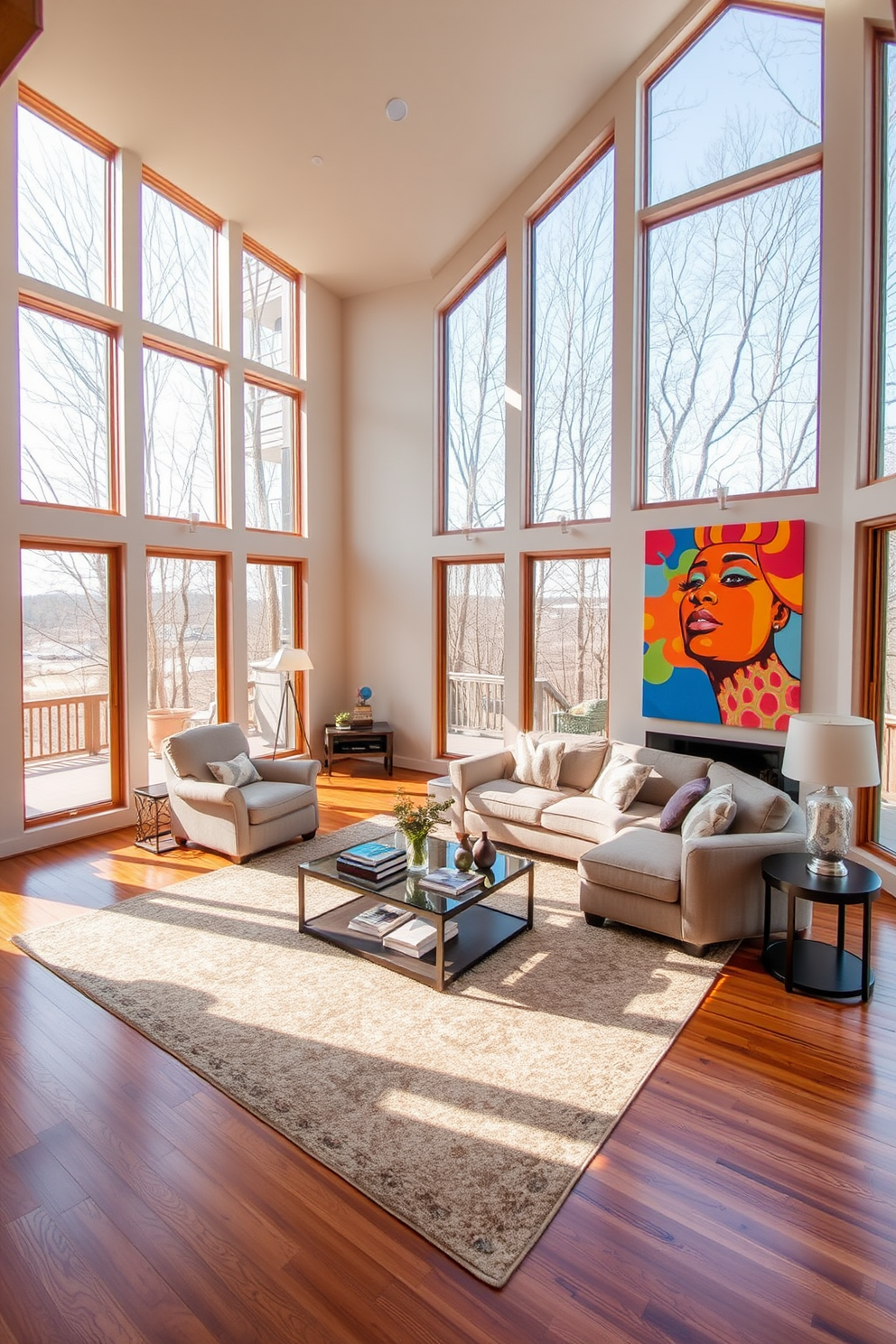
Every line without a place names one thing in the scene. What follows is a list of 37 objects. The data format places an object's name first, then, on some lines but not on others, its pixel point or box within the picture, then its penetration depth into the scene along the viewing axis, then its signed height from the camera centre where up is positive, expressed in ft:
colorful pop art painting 17.53 +0.43
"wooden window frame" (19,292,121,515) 19.77 +6.24
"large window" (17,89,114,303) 17.98 +11.12
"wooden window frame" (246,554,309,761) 26.30 +1.11
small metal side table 18.34 -4.40
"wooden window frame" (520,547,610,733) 22.61 +0.29
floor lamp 22.75 -0.61
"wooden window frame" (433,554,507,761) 25.17 -0.09
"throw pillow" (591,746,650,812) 16.78 -3.26
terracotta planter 21.39 -2.41
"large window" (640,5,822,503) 17.22 +9.43
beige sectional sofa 12.46 -3.98
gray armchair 17.11 -3.74
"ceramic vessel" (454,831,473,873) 12.94 -3.80
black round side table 11.09 -5.00
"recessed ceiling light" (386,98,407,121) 18.81 +13.65
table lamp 11.35 -1.97
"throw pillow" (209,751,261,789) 17.98 -3.19
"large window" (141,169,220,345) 20.90 +11.13
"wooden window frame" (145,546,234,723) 23.39 +0.63
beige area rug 7.83 -5.52
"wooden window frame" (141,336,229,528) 23.09 +6.41
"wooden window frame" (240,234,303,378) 24.88 +12.18
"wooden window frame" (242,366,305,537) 26.03 +6.66
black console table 25.34 -3.48
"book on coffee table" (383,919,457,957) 12.11 -4.92
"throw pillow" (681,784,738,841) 13.08 -3.18
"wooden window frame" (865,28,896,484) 15.40 +8.27
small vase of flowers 12.96 -3.21
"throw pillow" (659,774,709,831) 14.82 -3.28
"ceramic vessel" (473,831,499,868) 13.33 -3.83
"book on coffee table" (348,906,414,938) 12.66 -4.84
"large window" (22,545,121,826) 18.60 -0.98
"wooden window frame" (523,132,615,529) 21.98 +9.78
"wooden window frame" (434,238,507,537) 24.95 +7.68
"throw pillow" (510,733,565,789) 18.53 -3.10
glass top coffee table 11.77 -5.14
